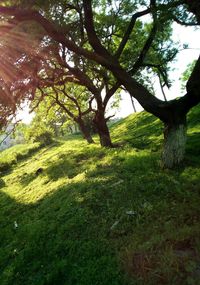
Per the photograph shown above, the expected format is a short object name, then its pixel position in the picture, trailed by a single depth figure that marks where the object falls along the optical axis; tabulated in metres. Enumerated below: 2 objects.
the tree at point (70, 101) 19.95
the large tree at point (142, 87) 7.83
